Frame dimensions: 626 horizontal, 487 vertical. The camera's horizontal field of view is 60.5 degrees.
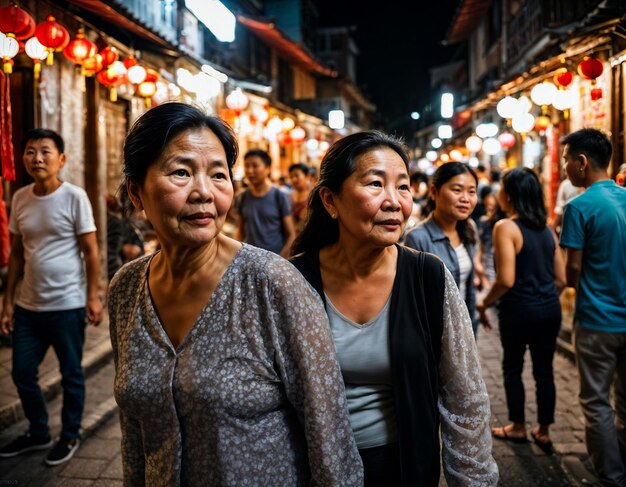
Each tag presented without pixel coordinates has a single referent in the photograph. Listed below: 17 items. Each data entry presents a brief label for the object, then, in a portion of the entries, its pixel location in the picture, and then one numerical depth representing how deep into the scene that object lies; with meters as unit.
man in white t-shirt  4.73
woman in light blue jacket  4.50
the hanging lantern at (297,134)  21.67
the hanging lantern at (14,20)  5.51
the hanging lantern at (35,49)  7.07
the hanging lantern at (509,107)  13.28
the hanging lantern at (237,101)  14.84
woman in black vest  2.18
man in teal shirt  4.07
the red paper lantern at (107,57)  8.66
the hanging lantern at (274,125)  18.95
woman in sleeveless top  4.84
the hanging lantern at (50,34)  6.77
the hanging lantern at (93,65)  8.14
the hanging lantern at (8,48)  5.68
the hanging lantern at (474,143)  21.86
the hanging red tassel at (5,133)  5.42
